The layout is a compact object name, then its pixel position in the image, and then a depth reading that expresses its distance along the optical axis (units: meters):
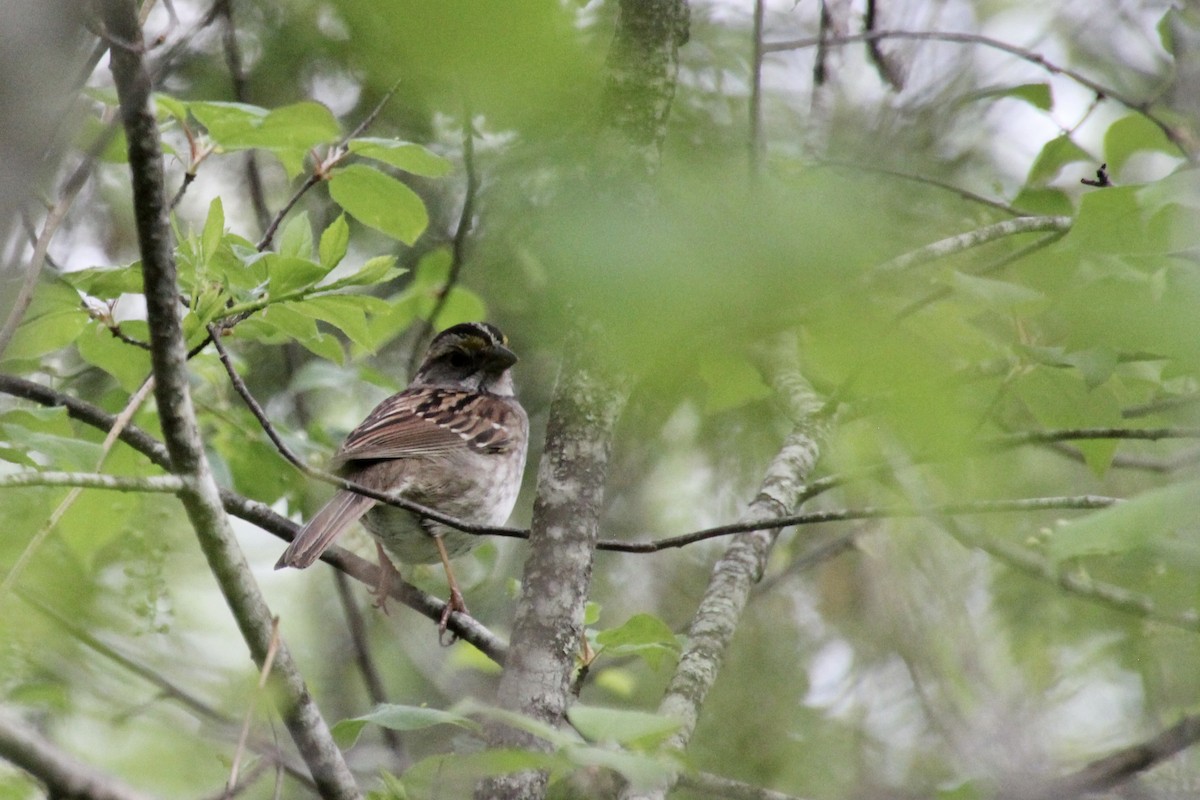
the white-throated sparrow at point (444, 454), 9.09
